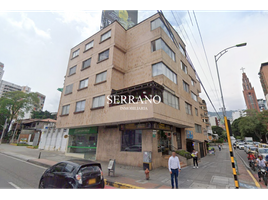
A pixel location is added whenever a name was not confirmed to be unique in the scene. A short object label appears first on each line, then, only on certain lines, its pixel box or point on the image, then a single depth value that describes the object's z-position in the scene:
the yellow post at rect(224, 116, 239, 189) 7.08
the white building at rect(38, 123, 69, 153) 26.77
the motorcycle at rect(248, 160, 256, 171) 12.55
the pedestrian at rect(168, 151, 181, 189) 7.31
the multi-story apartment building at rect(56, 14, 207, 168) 12.71
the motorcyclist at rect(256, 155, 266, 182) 9.23
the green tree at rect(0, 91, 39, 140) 41.95
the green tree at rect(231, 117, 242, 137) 76.19
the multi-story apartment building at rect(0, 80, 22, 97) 98.89
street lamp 9.95
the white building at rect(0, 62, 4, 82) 99.68
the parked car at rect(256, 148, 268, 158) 17.88
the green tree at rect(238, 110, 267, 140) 47.66
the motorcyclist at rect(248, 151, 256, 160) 13.84
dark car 5.52
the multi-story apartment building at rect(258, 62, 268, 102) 58.81
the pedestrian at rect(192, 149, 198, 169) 13.36
